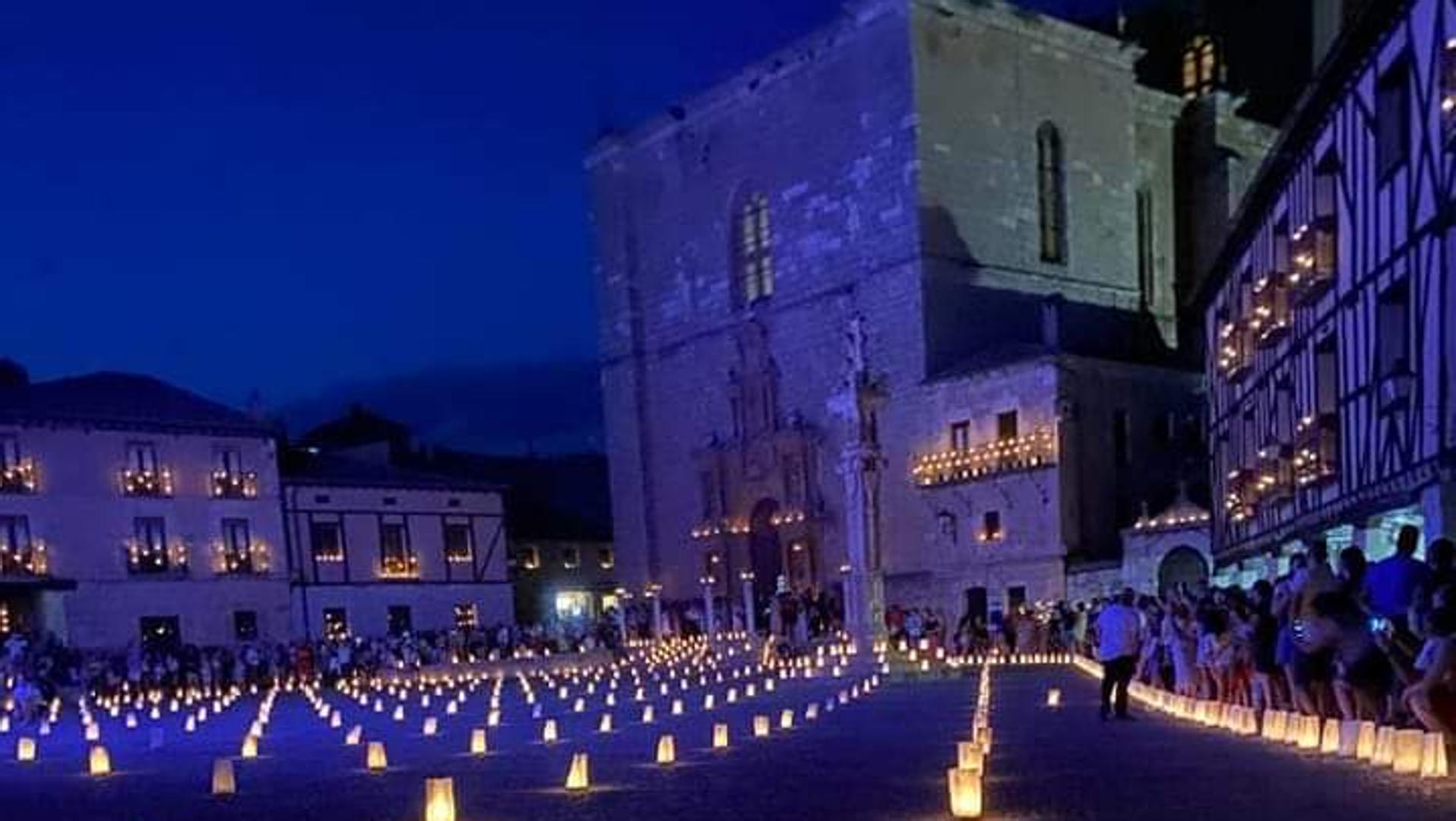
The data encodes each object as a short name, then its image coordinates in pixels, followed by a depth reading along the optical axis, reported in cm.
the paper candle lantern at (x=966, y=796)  986
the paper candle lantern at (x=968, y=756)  1095
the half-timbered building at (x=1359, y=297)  2006
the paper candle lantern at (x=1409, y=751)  1148
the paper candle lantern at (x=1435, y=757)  1127
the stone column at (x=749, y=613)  4750
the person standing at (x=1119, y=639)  1795
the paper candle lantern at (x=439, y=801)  1061
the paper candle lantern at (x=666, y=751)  1584
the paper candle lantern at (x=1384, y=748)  1193
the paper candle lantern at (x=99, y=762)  1802
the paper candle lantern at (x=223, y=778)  1473
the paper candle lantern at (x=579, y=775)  1362
